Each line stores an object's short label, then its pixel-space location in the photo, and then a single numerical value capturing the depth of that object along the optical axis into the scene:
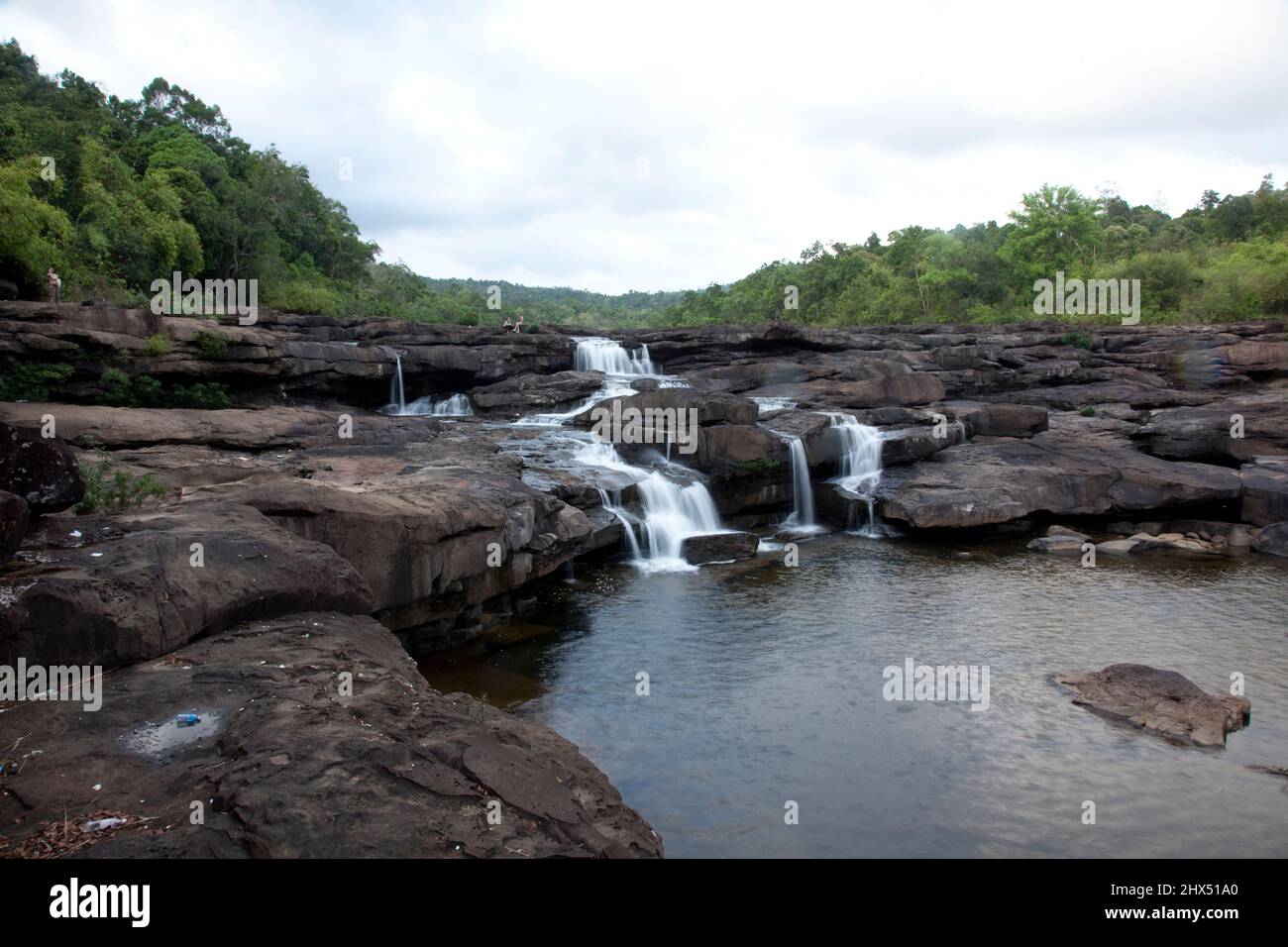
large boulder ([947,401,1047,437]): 23.44
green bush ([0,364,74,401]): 16.80
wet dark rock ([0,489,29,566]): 6.12
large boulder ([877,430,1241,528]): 19.09
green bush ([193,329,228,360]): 19.83
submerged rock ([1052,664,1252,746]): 9.20
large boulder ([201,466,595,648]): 10.30
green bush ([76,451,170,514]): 9.14
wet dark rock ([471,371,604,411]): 24.25
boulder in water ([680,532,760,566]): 17.00
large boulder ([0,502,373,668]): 5.98
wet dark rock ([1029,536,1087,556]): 18.20
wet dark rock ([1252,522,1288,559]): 17.67
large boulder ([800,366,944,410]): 24.70
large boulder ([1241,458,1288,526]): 18.89
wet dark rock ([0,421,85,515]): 7.12
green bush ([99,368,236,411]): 18.20
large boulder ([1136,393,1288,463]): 21.41
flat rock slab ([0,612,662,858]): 4.34
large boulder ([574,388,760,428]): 20.30
